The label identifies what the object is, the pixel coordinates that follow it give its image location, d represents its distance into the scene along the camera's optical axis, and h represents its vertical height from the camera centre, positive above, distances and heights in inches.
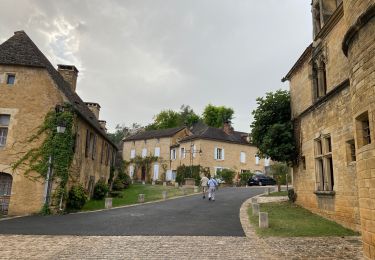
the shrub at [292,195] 692.7 -21.8
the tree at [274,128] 675.6 +121.9
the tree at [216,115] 2308.1 +489.5
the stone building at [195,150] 1624.0 +173.1
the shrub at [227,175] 1533.0 +38.3
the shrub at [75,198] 656.4 -38.7
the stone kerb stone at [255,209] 557.3 -43.0
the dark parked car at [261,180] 1454.2 +17.5
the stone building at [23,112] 615.8 +132.7
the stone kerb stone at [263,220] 441.1 -48.6
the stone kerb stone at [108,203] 700.7 -50.3
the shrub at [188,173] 1566.2 +44.5
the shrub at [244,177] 1560.0 +29.5
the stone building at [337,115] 260.2 +90.8
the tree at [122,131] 3149.6 +492.7
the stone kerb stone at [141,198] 820.1 -43.8
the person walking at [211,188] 835.1 -15.0
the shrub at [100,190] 864.9 -29.4
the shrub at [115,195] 939.3 -43.4
